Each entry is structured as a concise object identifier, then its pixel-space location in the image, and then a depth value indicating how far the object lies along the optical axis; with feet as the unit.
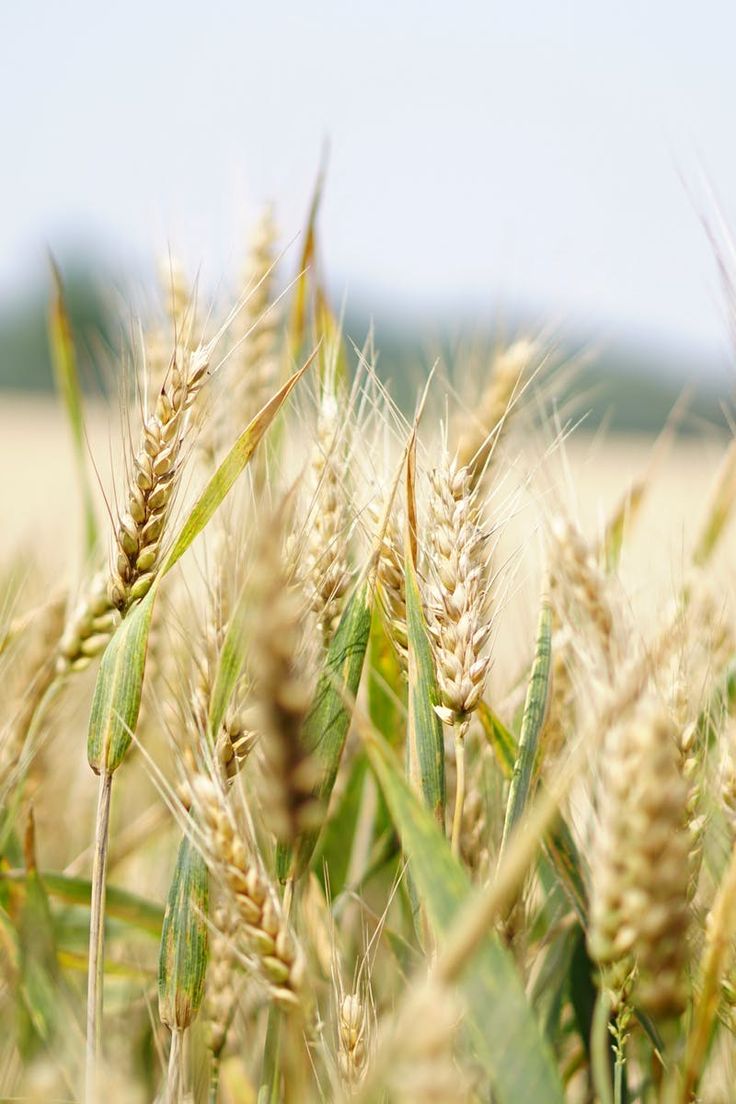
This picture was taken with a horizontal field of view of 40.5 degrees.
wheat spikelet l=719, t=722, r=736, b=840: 2.23
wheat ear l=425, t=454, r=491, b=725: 2.22
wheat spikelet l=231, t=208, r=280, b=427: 3.67
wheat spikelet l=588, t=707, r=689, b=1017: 1.50
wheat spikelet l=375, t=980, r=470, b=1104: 1.22
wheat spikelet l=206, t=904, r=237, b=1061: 2.52
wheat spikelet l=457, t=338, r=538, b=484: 3.39
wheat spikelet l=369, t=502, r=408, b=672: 2.56
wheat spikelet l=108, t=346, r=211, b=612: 2.39
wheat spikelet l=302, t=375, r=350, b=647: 2.61
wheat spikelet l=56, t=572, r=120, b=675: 3.05
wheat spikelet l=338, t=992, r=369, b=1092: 2.18
